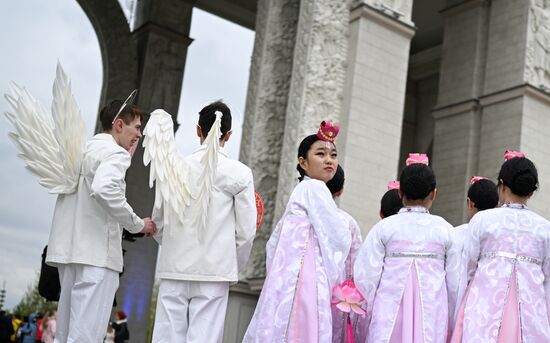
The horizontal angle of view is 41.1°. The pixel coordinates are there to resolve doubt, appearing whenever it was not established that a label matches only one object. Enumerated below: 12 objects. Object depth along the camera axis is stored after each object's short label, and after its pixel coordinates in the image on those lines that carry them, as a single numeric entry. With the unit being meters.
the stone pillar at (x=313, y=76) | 11.59
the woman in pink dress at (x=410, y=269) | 5.18
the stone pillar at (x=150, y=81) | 19.02
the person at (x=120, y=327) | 16.28
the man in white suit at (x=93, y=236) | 5.24
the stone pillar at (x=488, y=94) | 13.69
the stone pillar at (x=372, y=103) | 11.52
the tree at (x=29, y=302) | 58.86
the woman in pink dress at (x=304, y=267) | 5.24
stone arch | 20.06
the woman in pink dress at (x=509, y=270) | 5.14
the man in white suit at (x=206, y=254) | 5.32
